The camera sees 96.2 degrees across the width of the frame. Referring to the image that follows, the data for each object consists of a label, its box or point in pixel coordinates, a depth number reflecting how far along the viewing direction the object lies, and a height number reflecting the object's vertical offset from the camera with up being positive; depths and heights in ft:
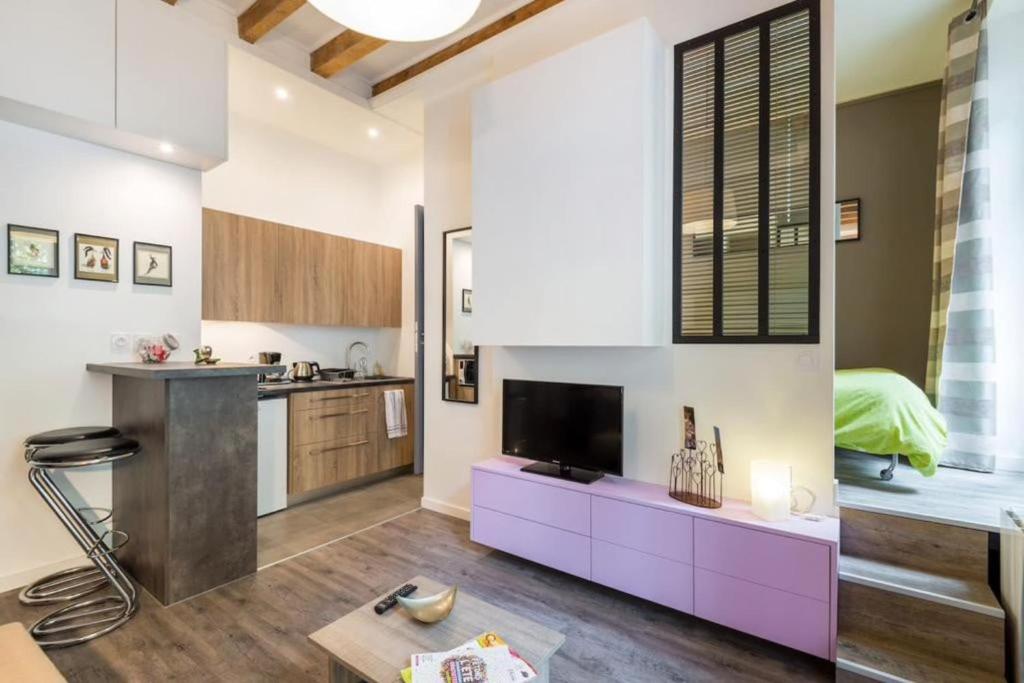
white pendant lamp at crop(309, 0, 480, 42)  5.04 +3.66
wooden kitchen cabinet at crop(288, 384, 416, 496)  12.00 -2.83
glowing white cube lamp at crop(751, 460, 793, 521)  6.68 -2.22
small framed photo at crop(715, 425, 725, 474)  7.28 -1.80
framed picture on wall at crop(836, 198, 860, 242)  12.65 +3.34
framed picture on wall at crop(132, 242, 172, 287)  9.37 +1.54
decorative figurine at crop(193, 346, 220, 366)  9.24 -0.35
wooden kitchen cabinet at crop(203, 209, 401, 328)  11.73 +1.84
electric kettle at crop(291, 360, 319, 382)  13.88 -1.00
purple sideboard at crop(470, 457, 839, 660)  6.16 -3.34
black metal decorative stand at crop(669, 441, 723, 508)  7.82 -2.36
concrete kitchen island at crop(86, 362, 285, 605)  7.46 -2.37
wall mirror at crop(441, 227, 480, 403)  11.59 +0.47
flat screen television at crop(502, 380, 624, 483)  8.43 -1.73
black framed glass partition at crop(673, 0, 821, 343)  7.23 +2.64
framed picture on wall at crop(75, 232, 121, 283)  8.61 +1.55
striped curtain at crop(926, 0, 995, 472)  8.80 +1.44
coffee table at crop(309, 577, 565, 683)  4.36 -3.07
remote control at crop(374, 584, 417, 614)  5.15 -3.02
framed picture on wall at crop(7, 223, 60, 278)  7.97 +1.54
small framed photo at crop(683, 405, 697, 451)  7.84 -1.55
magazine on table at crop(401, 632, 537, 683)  4.08 -3.00
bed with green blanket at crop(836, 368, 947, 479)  7.50 -1.38
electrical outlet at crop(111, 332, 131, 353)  9.09 -0.06
